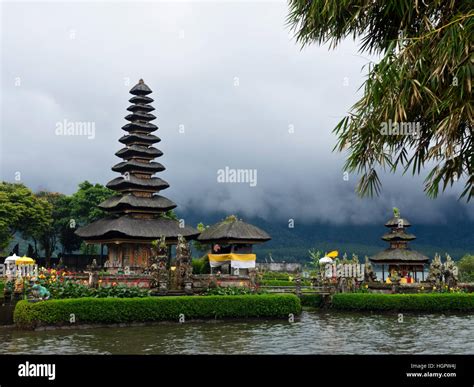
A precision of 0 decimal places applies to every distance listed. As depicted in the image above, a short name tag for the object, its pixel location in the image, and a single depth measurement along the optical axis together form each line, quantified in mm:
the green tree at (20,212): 55156
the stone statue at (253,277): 33812
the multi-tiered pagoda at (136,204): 42469
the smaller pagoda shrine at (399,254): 50312
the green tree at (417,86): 11234
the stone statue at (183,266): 31453
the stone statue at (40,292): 25172
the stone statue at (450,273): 41281
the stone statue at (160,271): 30258
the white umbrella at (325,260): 45072
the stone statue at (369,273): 43344
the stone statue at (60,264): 50906
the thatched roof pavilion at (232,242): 39219
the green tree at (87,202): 63344
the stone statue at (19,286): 27016
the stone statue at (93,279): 29061
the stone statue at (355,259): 44194
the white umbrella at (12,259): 39606
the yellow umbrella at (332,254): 46456
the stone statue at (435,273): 41303
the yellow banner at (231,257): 39969
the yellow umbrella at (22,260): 38594
